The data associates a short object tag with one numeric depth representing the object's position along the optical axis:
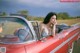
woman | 3.12
